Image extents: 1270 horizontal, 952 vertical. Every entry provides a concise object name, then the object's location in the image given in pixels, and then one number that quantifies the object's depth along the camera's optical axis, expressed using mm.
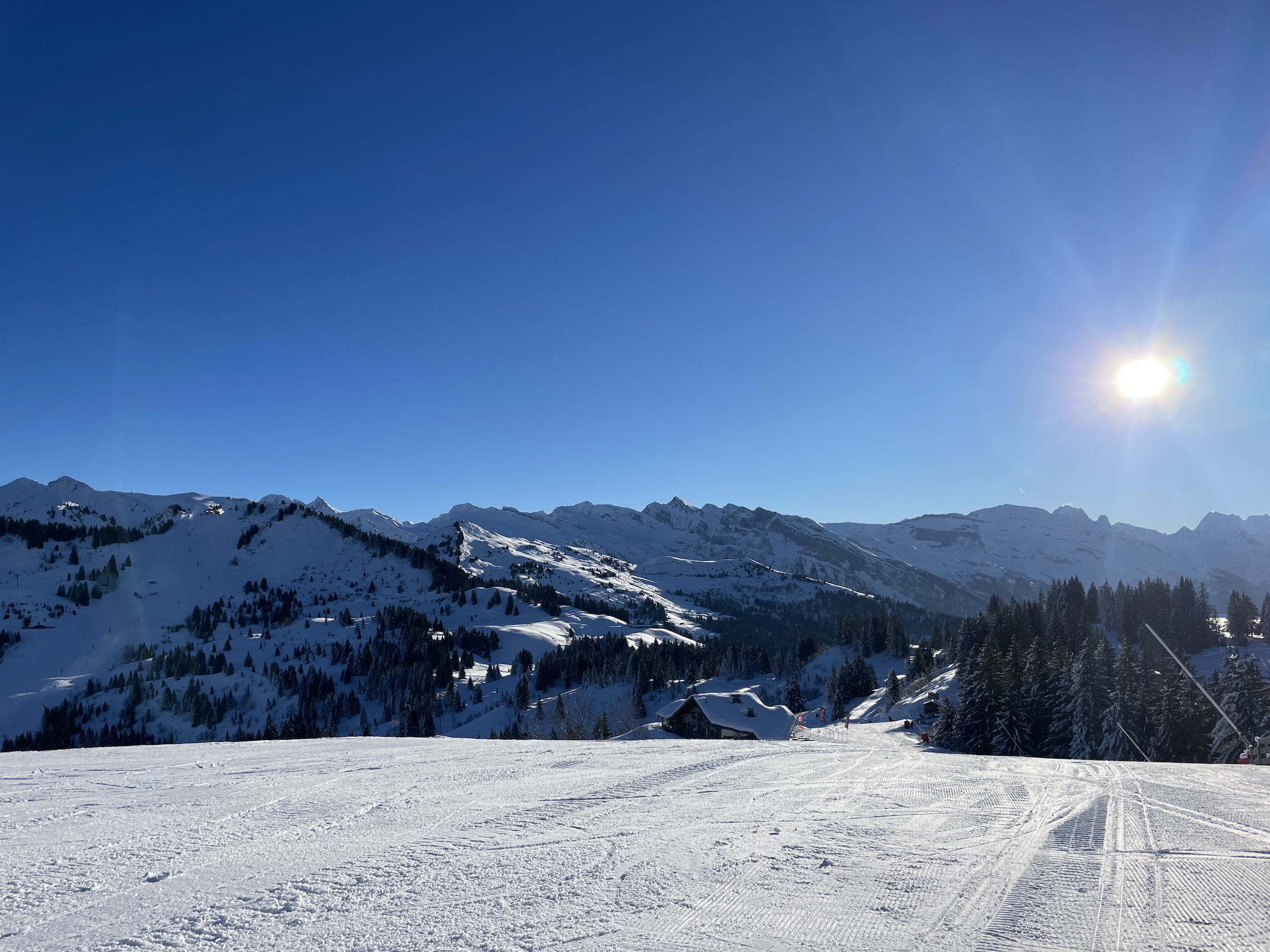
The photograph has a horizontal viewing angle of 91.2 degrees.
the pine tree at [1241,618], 104625
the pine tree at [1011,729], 40000
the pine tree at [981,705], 41688
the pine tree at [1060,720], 39906
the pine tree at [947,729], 44500
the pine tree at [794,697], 78062
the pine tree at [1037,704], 40594
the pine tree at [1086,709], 37359
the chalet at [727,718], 53125
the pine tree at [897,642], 125312
